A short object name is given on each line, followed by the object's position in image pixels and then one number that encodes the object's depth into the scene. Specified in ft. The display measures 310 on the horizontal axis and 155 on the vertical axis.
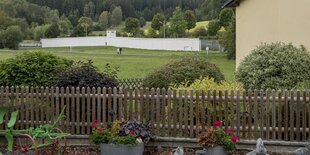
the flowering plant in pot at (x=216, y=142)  31.35
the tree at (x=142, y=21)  491.80
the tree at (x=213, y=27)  306.14
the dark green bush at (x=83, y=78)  39.42
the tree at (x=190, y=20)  370.32
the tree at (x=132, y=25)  396.80
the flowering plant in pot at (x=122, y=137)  31.50
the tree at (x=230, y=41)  194.70
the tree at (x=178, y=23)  348.38
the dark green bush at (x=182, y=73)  48.42
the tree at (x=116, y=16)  474.08
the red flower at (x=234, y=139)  32.19
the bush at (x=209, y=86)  38.16
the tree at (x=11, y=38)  320.33
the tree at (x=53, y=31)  370.32
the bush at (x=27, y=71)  43.32
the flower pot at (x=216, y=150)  31.32
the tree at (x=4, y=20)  374.38
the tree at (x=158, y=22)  379.72
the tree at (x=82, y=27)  410.31
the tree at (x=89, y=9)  476.95
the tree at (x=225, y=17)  259.39
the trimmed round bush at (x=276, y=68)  47.73
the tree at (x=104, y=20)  467.11
